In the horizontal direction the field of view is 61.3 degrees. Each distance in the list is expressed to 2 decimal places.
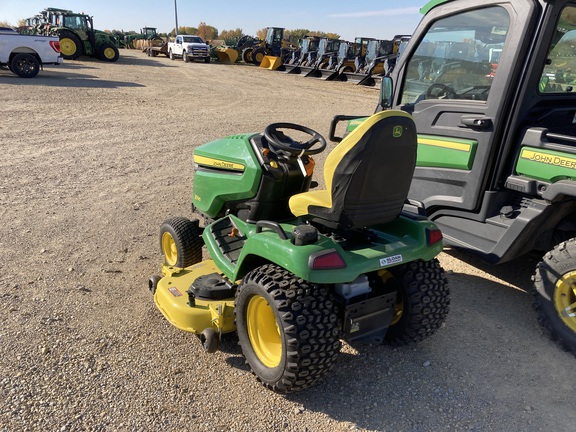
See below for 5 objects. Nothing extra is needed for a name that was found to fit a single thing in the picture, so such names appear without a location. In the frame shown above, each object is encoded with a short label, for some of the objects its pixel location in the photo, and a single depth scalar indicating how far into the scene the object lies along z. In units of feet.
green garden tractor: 8.02
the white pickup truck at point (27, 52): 47.67
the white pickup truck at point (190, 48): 92.58
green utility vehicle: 10.53
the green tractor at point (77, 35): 76.02
